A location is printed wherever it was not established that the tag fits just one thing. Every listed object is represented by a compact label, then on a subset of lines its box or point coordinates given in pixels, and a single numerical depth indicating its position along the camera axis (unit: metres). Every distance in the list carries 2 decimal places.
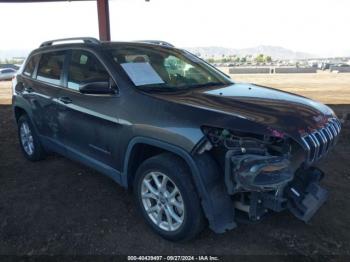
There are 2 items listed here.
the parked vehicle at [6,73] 32.57
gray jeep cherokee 2.77
